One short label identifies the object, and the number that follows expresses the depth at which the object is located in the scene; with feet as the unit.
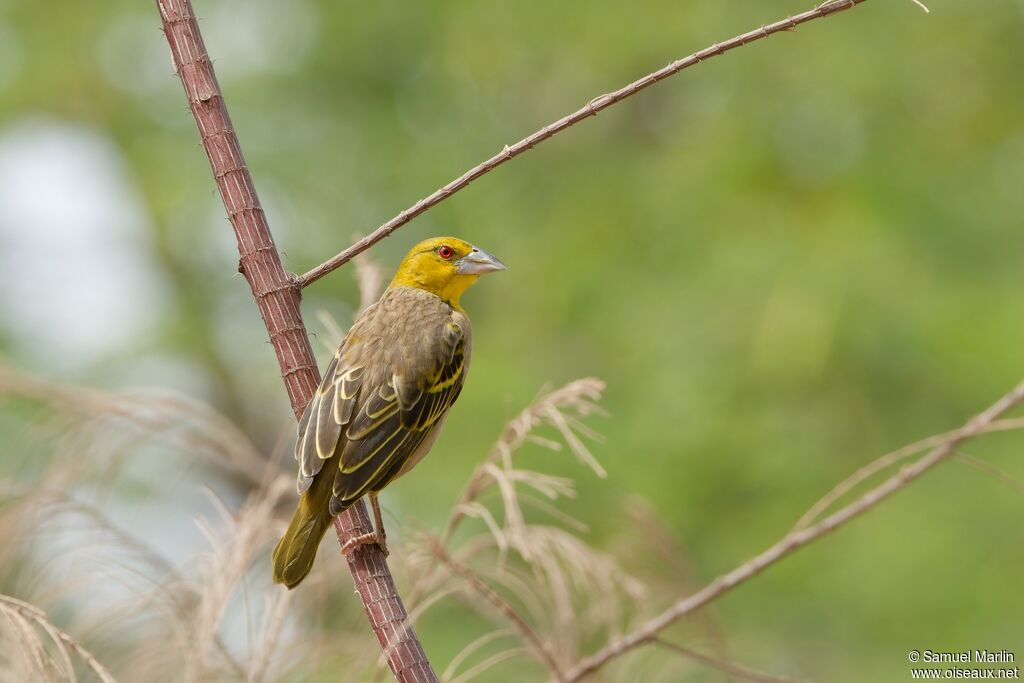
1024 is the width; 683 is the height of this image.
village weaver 21.39
